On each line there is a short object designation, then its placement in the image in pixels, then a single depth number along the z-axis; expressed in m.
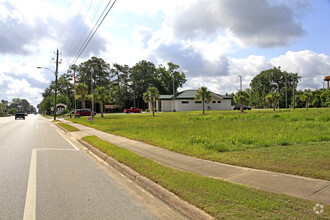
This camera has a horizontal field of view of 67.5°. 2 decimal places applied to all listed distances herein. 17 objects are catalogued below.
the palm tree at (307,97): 53.15
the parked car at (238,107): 64.51
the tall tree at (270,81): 98.62
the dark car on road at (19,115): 52.14
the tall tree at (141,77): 92.62
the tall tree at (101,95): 44.16
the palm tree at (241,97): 46.91
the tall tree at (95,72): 91.69
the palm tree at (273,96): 51.58
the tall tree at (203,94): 44.53
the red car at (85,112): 57.87
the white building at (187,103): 63.62
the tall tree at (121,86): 91.06
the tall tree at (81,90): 64.00
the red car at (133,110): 64.16
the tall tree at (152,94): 44.69
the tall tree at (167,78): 93.69
